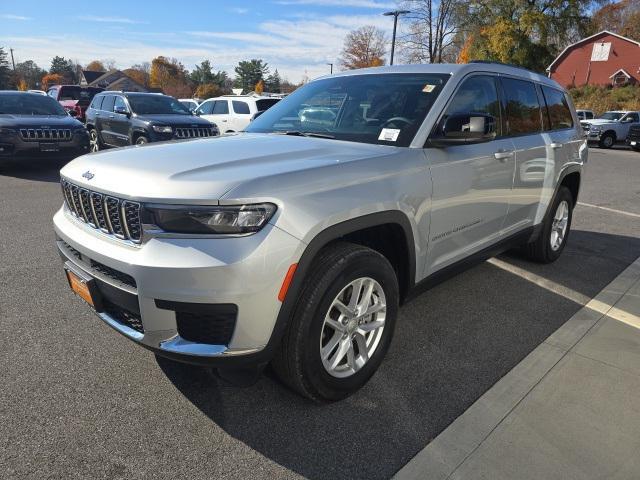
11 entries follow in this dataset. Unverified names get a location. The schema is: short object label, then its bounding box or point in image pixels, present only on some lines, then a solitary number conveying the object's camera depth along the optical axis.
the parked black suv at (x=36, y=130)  9.26
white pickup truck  23.22
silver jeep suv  2.07
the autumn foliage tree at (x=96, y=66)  129.50
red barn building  42.71
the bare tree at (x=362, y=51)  55.28
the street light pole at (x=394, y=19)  24.32
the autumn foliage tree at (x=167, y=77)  87.44
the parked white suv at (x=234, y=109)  14.10
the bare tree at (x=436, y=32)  37.09
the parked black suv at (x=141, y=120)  10.64
